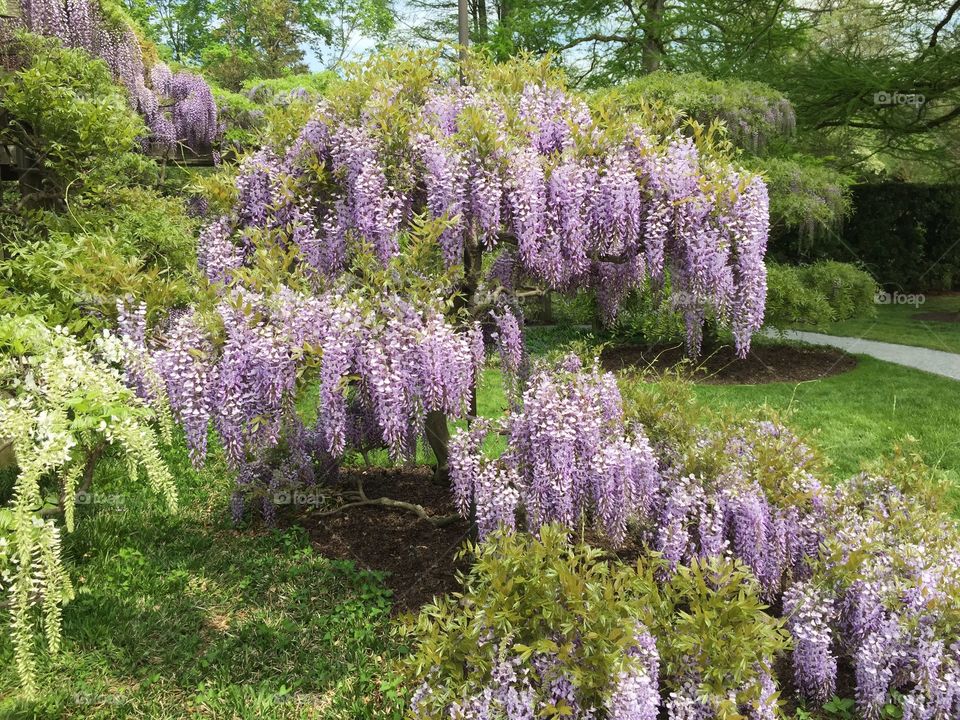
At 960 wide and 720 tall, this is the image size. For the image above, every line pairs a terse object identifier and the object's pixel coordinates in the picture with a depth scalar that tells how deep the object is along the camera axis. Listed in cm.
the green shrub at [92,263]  379
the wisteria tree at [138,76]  736
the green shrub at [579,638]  252
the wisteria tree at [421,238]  342
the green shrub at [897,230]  1656
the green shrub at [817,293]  982
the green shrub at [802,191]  977
